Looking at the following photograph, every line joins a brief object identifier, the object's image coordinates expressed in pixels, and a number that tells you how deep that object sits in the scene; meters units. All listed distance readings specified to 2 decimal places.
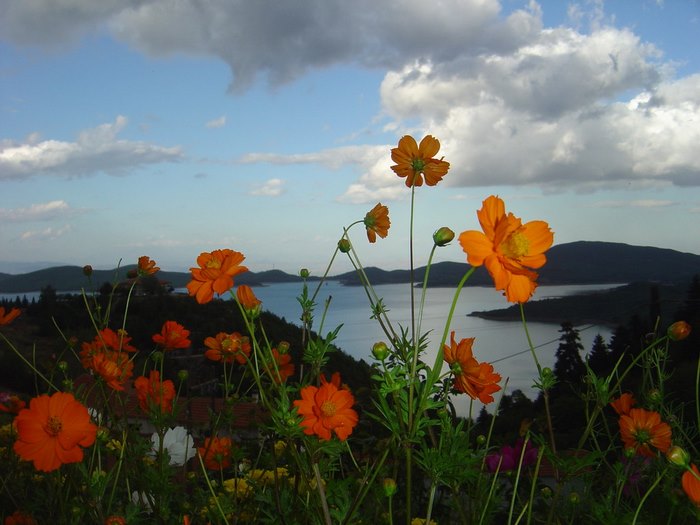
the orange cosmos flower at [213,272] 0.89
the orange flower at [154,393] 1.15
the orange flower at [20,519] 1.03
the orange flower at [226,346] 1.02
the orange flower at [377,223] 1.16
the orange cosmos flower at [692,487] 0.74
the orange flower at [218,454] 1.20
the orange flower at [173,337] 1.30
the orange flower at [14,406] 1.27
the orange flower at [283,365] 1.07
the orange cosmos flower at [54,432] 0.87
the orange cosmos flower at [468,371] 0.83
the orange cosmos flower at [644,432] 1.01
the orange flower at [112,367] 1.08
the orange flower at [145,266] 1.31
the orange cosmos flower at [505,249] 0.69
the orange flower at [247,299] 0.83
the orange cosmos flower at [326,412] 0.77
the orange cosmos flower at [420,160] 1.09
